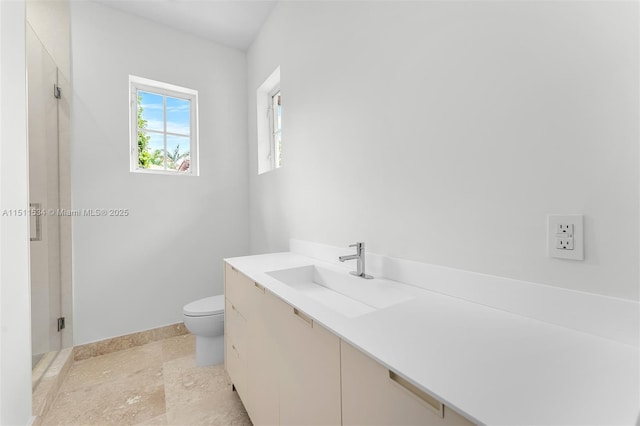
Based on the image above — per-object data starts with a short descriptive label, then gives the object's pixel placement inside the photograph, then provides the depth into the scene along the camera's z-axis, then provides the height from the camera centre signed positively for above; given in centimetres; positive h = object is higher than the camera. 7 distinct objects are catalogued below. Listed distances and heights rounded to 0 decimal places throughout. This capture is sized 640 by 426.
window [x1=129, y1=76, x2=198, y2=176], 236 +81
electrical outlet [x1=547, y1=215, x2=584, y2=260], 65 -7
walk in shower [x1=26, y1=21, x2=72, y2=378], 159 +8
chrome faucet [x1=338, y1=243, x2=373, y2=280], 125 -21
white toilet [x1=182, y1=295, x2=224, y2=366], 186 -80
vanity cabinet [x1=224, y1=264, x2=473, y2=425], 52 -44
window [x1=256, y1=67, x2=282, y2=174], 252 +85
